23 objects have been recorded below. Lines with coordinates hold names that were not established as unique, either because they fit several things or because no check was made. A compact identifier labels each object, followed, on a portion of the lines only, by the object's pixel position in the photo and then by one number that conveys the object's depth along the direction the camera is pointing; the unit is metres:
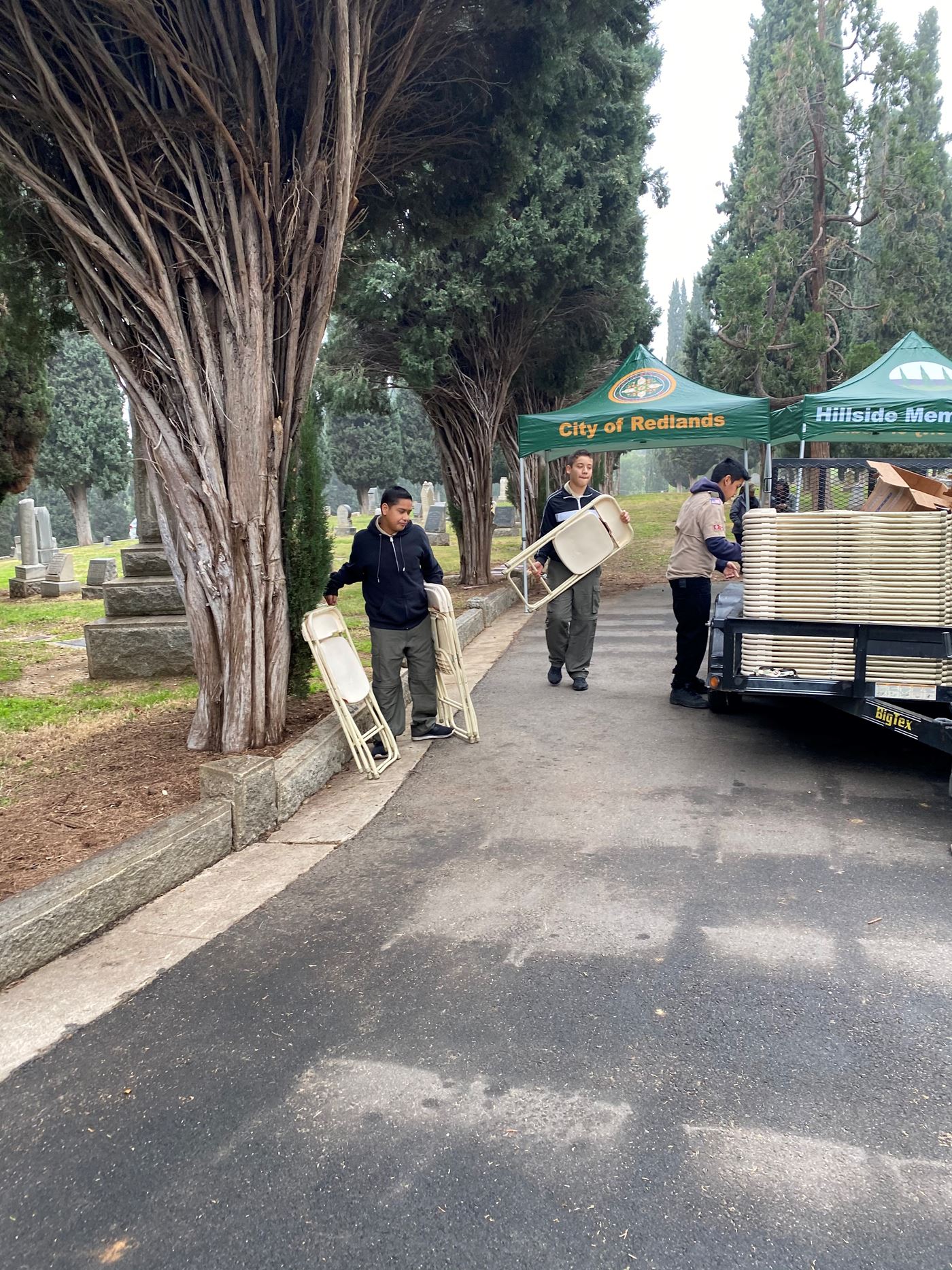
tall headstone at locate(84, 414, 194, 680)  9.11
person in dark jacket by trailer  8.65
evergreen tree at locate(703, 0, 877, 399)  20.19
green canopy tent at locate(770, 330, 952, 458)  11.82
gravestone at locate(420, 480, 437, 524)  36.22
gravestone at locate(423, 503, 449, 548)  28.36
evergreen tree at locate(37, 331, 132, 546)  39.84
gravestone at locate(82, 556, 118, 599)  18.47
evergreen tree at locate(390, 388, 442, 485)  51.16
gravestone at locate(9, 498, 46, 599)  19.45
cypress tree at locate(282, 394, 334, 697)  6.84
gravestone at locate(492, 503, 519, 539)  31.25
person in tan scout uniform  6.83
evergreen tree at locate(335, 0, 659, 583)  13.17
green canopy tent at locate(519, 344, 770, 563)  12.30
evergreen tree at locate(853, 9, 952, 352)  19.53
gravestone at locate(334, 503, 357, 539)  33.31
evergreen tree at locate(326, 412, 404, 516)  50.47
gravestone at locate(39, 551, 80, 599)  19.11
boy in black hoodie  6.14
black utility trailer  4.80
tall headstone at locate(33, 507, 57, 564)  21.78
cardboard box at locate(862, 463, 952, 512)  5.14
